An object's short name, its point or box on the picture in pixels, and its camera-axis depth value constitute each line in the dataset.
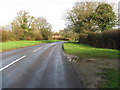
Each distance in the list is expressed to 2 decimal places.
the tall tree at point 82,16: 32.75
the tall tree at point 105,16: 30.15
